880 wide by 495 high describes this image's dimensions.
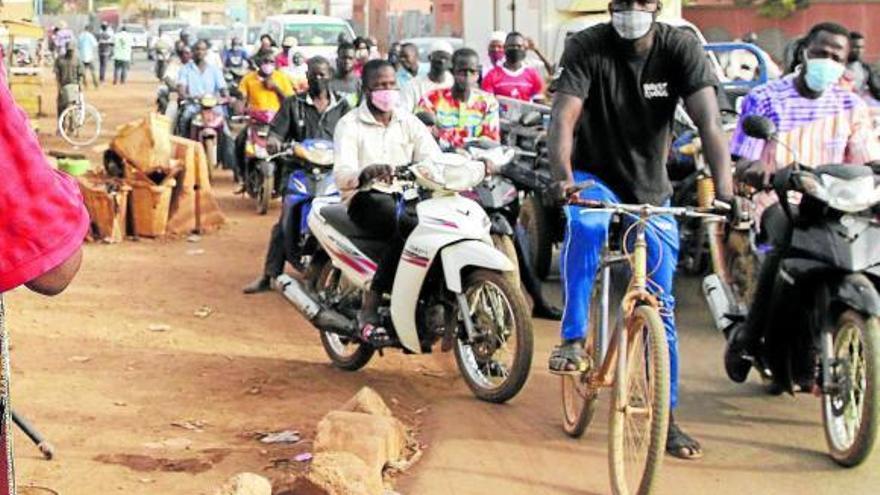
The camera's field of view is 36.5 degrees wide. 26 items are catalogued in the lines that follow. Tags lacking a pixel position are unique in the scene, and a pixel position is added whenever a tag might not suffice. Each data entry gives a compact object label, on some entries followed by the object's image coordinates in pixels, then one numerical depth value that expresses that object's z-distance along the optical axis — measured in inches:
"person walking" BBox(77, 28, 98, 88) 1480.1
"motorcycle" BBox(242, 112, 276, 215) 556.1
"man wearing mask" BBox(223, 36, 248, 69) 1122.9
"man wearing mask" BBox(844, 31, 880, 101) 415.4
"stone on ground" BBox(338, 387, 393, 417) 226.8
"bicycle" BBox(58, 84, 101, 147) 888.3
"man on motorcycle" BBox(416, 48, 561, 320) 413.1
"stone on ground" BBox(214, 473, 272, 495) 181.2
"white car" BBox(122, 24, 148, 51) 2379.2
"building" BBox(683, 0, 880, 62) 1206.9
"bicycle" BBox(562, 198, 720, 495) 186.3
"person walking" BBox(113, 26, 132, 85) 1637.6
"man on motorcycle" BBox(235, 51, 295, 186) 590.6
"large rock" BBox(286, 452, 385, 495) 185.6
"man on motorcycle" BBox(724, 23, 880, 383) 257.0
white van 1033.5
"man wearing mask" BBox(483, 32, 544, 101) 529.7
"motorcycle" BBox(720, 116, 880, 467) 206.2
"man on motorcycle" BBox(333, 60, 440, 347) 272.5
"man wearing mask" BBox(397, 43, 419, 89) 601.0
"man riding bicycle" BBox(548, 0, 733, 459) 217.6
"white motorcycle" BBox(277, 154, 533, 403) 249.1
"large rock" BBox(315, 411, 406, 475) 206.7
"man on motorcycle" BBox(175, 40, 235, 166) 689.6
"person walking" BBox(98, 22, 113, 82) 1687.9
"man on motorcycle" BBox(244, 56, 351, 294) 417.7
